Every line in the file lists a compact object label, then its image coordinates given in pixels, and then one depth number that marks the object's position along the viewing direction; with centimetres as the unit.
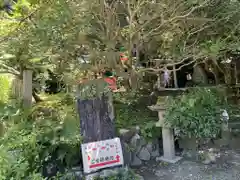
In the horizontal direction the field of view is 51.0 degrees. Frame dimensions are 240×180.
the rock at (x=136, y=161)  391
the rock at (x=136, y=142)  392
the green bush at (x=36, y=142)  223
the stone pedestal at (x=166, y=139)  380
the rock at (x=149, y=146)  402
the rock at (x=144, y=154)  398
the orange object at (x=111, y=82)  361
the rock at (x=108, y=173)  318
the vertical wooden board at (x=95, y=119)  316
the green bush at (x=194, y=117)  368
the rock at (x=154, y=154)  406
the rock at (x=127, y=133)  388
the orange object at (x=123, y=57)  389
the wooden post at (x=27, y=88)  450
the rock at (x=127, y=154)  358
